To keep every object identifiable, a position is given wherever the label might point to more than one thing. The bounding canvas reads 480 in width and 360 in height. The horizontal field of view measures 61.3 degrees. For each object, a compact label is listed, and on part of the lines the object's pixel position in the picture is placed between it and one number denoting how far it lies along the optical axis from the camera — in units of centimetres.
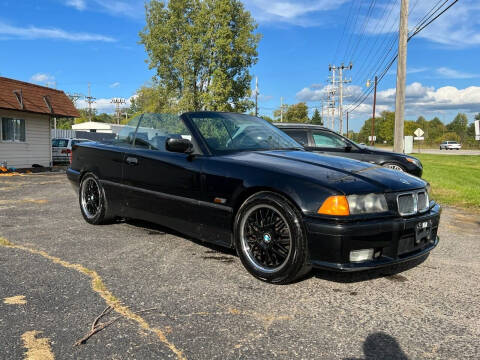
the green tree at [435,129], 11480
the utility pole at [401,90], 1374
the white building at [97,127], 5878
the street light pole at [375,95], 5376
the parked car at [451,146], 6719
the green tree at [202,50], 3731
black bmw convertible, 307
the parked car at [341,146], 895
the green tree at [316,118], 11929
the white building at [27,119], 1633
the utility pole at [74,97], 7883
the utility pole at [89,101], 8012
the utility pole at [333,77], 6516
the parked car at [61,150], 2142
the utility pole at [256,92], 6532
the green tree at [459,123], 13400
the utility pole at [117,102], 9509
